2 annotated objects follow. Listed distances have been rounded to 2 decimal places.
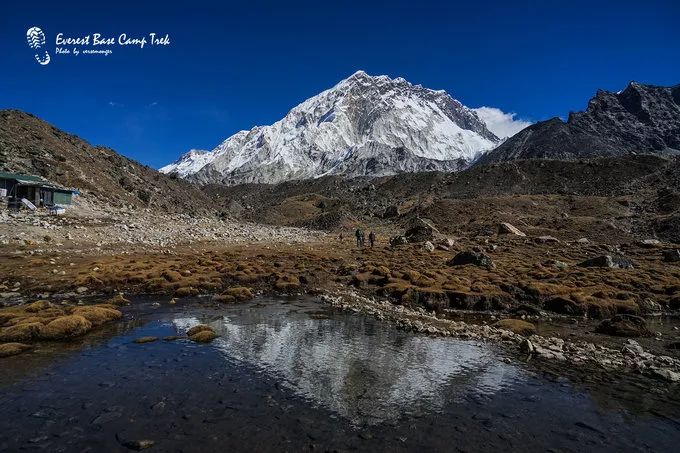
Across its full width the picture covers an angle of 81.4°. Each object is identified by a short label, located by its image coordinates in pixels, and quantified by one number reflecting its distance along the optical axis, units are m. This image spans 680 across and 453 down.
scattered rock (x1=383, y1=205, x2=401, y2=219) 117.77
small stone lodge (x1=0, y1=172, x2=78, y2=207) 56.16
